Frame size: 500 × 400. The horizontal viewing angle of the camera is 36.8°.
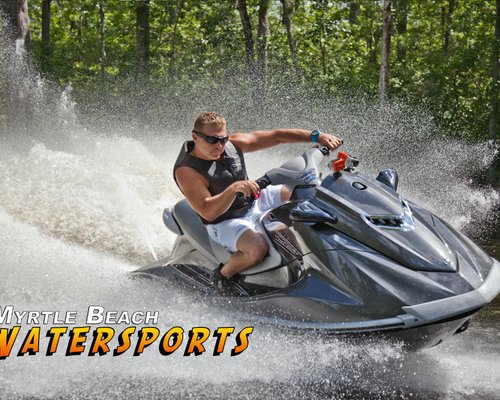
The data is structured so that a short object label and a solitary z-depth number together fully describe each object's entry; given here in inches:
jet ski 154.4
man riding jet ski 179.5
